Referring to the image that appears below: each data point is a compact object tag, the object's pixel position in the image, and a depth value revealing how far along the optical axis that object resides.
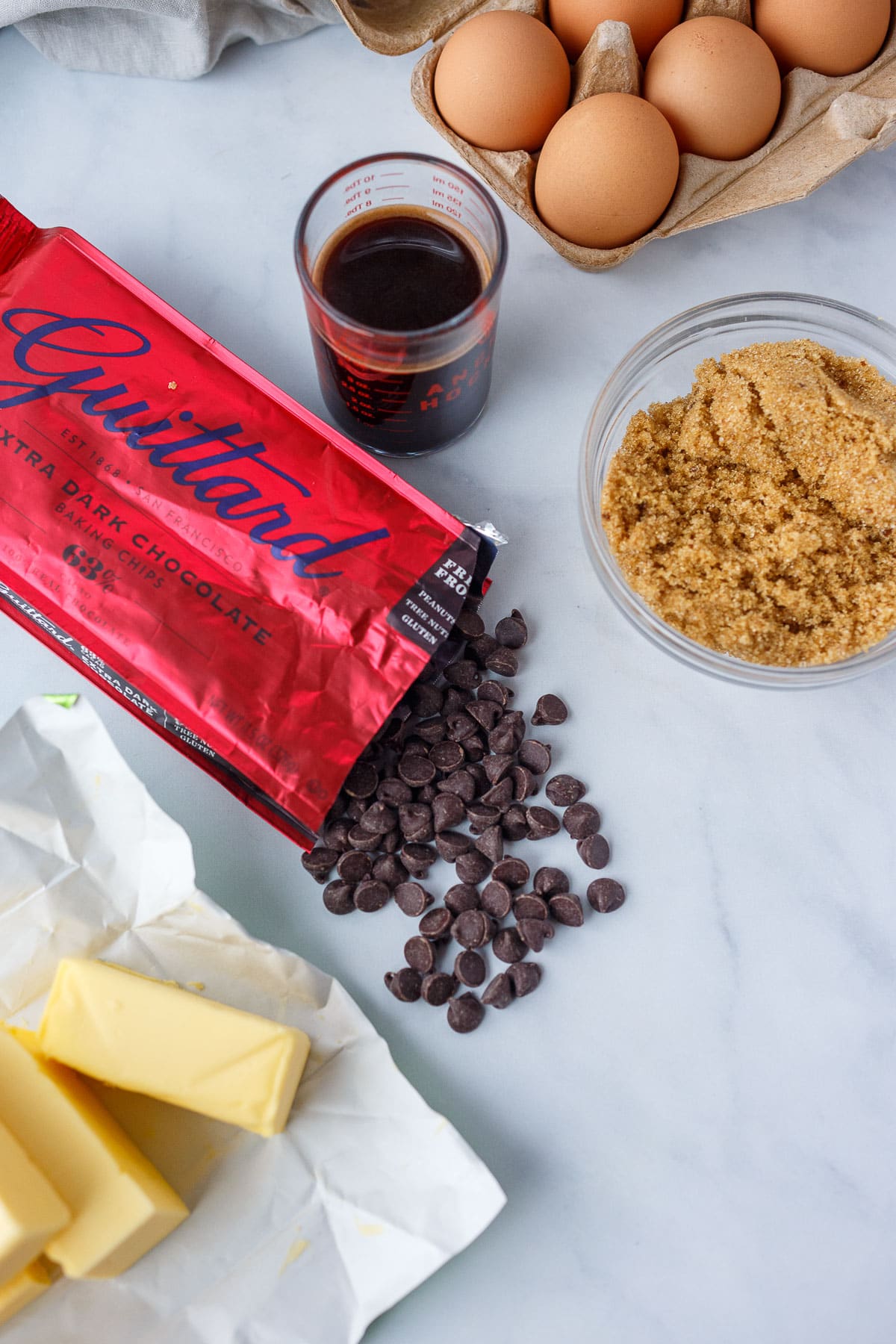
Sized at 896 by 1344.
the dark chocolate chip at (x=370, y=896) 0.59
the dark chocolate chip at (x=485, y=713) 0.60
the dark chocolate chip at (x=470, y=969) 0.59
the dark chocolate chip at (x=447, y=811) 0.60
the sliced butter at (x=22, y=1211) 0.53
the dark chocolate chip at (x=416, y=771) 0.60
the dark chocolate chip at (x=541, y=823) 0.60
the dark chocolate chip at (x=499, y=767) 0.60
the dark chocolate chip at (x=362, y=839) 0.59
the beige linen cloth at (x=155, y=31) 0.65
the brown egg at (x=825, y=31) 0.60
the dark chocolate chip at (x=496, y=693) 0.60
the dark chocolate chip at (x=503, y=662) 0.60
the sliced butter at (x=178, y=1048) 0.55
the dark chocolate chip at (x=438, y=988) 0.58
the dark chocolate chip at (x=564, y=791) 0.60
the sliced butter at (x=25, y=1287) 0.54
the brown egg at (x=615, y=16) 0.60
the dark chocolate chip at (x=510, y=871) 0.60
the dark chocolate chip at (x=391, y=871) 0.59
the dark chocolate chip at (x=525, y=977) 0.58
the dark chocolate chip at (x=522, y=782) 0.60
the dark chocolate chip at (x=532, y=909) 0.59
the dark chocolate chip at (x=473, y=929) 0.59
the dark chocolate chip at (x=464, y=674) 0.61
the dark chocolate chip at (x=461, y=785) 0.60
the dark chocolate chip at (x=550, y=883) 0.59
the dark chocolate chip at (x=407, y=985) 0.59
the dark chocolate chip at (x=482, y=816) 0.60
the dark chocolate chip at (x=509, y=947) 0.59
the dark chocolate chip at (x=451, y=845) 0.60
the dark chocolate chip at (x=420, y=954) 0.59
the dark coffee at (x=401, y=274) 0.58
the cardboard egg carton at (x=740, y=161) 0.60
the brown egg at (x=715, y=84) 0.59
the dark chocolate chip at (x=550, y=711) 0.60
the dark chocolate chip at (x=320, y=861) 0.59
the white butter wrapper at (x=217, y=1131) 0.56
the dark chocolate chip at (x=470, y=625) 0.60
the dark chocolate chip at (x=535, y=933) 0.59
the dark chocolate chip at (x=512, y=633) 0.61
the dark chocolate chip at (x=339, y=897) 0.59
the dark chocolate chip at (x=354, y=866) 0.59
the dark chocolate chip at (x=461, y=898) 0.59
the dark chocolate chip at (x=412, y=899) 0.59
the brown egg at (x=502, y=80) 0.59
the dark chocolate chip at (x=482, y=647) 0.61
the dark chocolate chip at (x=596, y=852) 0.59
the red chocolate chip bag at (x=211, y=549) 0.58
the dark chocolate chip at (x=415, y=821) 0.60
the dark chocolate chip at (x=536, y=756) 0.60
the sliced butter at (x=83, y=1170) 0.54
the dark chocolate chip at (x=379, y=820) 0.59
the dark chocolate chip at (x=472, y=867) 0.59
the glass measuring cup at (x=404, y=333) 0.56
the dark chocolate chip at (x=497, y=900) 0.59
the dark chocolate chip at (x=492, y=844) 0.60
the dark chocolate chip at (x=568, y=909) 0.59
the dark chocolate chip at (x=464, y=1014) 0.58
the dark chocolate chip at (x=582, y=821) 0.60
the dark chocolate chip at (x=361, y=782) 0.60
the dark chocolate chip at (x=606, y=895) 0.59
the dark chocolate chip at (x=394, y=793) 0.60
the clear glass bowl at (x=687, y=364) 0.59
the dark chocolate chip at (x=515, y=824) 0.60
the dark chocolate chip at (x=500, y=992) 0.58
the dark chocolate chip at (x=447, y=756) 0.60
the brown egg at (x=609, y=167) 0.58
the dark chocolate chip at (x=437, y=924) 0.59
